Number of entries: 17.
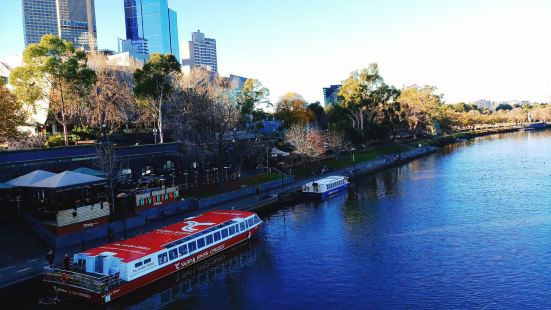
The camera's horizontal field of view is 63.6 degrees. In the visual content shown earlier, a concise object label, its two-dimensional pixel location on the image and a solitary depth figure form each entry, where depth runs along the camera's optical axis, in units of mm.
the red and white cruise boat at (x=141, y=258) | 30578
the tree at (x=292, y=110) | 111625
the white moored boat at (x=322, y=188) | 66312
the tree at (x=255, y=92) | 99050
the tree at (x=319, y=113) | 133500
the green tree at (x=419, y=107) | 152875
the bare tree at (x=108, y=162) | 45344
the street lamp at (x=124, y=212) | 41812
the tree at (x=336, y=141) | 94875
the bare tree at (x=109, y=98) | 72375
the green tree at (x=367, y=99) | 119375
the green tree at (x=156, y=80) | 64625
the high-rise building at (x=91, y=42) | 89612
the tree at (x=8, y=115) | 48500
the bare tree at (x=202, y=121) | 62219
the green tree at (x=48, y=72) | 52531
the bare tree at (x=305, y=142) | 83250
